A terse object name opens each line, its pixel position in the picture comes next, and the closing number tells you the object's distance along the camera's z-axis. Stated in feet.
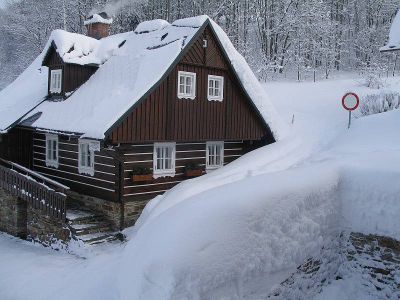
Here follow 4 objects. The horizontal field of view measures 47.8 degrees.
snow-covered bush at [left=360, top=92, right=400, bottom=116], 62.95
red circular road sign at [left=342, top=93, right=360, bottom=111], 60.39
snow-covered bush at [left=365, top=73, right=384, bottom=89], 80.61
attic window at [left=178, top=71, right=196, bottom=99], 51.83
